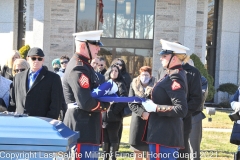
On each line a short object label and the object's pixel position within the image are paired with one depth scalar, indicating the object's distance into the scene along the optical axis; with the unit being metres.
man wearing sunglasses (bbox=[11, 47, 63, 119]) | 7.68
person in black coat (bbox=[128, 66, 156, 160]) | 9.54
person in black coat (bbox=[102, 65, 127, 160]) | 10.76
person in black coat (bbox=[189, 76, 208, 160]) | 9.41
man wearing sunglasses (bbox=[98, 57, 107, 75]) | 13.02
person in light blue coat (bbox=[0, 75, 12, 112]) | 8.11
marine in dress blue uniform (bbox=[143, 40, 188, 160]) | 6.82
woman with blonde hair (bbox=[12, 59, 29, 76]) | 9.70
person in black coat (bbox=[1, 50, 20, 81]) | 10.79
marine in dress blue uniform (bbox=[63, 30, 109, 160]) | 6.49
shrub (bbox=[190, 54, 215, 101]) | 25.04
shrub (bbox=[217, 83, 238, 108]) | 27.92
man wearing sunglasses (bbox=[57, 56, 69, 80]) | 12.52
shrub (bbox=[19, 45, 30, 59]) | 25.41
